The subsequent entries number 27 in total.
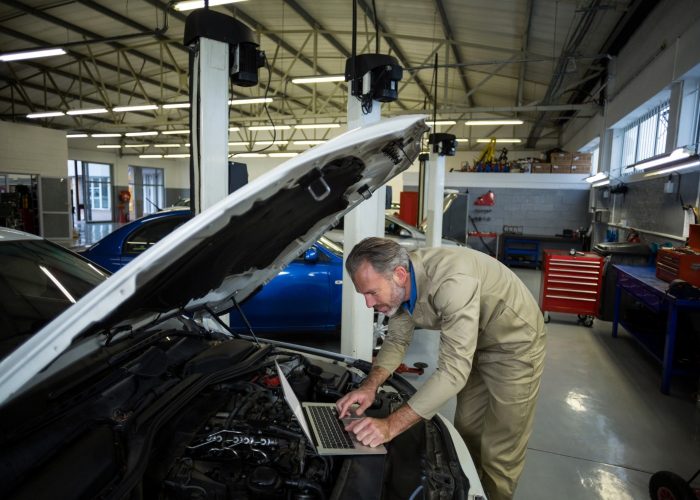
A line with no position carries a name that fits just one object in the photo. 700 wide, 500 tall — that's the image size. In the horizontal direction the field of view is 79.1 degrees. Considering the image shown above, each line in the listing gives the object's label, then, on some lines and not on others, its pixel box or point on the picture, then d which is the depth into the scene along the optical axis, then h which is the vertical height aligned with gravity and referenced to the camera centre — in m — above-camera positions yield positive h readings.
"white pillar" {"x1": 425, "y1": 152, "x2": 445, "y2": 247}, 4.96 +0.08
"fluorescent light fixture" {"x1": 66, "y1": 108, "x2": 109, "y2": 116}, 9.31 +1.86
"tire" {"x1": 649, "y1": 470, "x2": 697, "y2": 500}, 1.82 -1.20
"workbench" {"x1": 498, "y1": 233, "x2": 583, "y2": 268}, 9.79 -0.78
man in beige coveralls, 1.35 -0.50
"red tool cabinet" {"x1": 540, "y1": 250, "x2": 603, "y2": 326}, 4.95 -0.82
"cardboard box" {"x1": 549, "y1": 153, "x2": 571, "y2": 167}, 10.34 +1.32
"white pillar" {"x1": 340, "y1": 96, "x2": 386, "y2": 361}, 2.64 -0.53
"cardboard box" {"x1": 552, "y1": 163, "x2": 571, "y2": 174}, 10.32 +1.07
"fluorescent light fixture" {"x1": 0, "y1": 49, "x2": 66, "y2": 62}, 6.06 +2.01
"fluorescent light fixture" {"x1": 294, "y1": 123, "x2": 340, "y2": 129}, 11.15 +2.13
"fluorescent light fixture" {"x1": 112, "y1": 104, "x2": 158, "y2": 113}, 9.49 +2.04
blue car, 3.92 -0.74
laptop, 1.23 -0.72
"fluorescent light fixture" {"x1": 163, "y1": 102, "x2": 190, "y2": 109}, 9.18 +2.05
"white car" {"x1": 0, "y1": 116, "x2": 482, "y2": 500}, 0.91 -0.61
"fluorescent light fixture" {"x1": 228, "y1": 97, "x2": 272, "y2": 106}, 8.10 +1.96
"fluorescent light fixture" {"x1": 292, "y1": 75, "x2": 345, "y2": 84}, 7.48 +2.23
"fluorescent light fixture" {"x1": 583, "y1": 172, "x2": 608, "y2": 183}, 7.28 +0.65
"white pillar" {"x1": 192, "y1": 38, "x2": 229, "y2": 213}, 1.86 +0.35
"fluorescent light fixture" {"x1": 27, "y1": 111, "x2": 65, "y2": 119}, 9.84 +1.89
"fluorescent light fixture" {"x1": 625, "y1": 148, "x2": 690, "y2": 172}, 3.65 +0.55
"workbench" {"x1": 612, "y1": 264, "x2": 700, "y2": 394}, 3.12 -0.71
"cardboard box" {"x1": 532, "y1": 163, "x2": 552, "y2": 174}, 10.45 +1.09
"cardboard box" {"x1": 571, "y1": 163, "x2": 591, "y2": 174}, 10.23 +1.10
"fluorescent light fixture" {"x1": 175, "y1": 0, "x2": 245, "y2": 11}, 5.03 +2.35
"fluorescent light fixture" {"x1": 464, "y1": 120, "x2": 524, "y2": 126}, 9.11 +1.92
